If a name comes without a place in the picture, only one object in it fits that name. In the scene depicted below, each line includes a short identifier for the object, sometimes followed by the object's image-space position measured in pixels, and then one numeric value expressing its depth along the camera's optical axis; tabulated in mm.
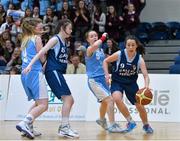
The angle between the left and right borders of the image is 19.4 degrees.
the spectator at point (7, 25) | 14812
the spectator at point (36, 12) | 14688
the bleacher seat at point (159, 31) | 15352
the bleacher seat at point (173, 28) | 15484
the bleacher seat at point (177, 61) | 13061
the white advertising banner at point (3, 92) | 11188
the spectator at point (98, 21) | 14552
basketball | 7898
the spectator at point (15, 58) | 13484
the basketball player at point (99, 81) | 8250
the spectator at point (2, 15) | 15312
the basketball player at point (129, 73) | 8180
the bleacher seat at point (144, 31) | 15203
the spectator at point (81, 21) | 14398
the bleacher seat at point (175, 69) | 12559
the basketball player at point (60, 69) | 7496
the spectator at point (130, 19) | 14547
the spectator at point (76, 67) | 12305
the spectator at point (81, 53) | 12930
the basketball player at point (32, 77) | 7449
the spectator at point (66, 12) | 14541
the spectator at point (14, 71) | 12586
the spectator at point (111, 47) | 13047
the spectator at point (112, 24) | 14500
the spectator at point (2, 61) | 13859
